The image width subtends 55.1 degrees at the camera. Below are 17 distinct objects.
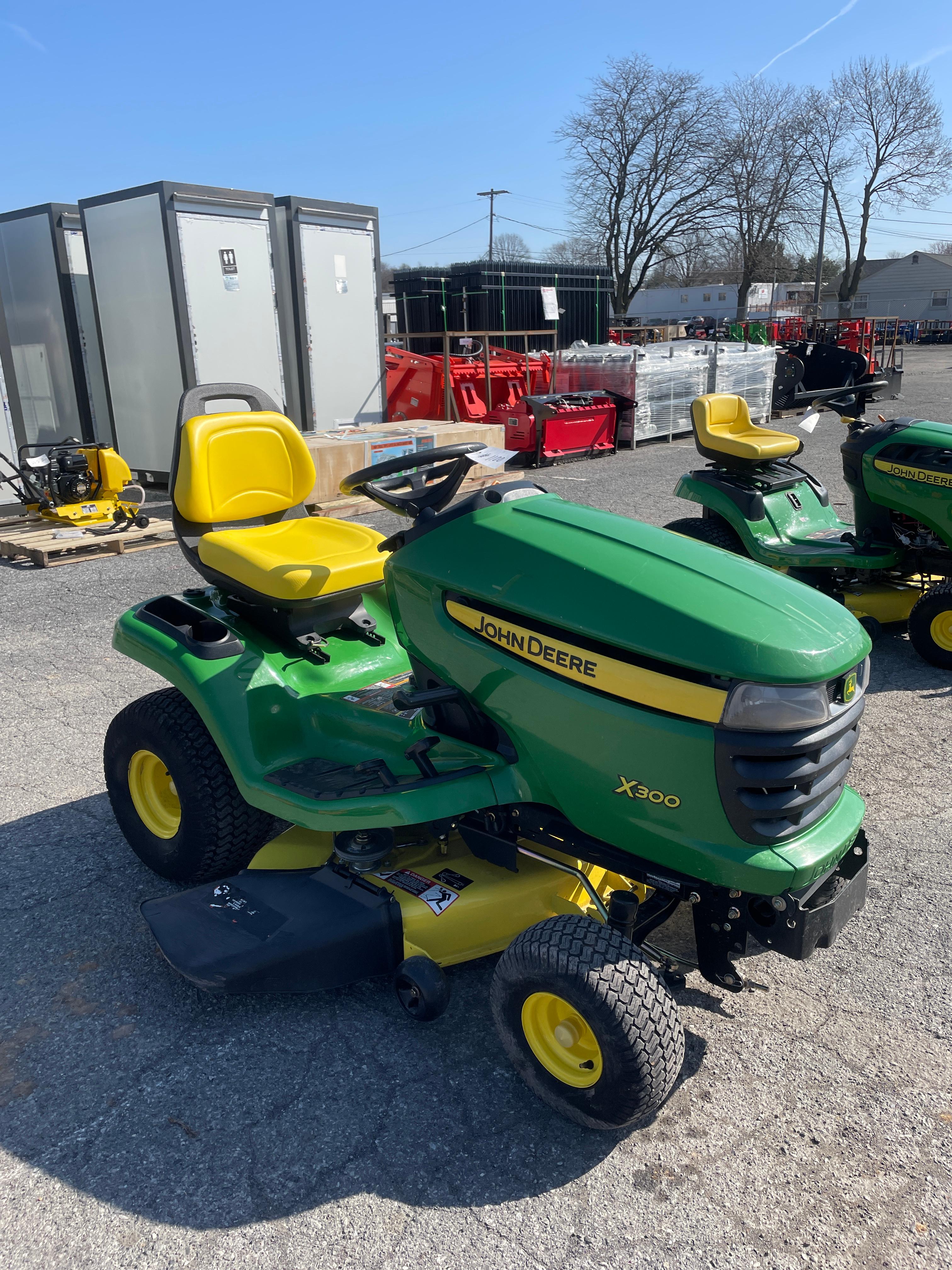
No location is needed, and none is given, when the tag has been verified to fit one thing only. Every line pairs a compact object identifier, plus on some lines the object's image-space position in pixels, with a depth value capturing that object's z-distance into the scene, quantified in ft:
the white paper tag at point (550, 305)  43.52
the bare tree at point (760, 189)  109.81
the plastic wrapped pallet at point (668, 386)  40.27
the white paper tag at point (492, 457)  7.04
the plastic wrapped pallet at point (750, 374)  44.06
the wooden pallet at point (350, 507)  27.20
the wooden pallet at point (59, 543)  22.43
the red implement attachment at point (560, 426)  36.06
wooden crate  26.09
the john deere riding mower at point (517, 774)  5.89
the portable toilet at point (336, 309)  29.60
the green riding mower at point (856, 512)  15.05
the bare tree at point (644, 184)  106.42
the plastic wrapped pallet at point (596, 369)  39.65
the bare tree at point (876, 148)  128.16
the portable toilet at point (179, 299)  26.78
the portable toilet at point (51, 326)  30.01
